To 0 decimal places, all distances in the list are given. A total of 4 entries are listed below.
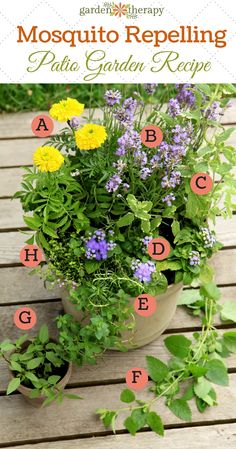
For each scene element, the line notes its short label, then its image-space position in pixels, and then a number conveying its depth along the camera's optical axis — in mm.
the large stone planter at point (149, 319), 1611
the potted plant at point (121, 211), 1462
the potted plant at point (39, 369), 1558
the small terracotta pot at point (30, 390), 1595
